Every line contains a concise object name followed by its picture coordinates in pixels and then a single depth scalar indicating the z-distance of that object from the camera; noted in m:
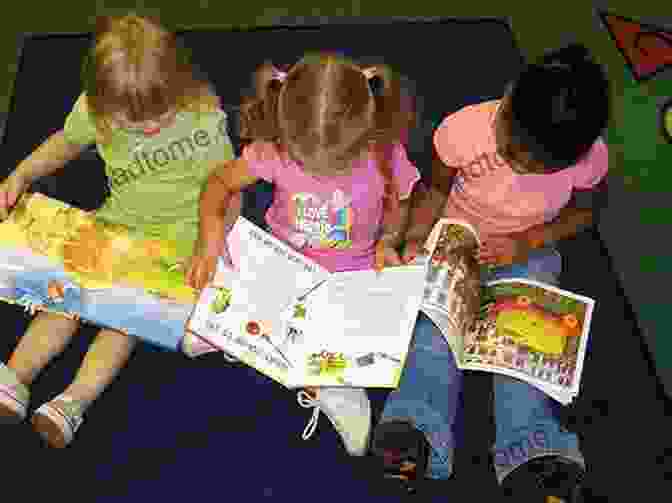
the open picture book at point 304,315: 1.23
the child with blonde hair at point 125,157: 1.19
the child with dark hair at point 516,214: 1.11
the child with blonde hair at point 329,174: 1.10
